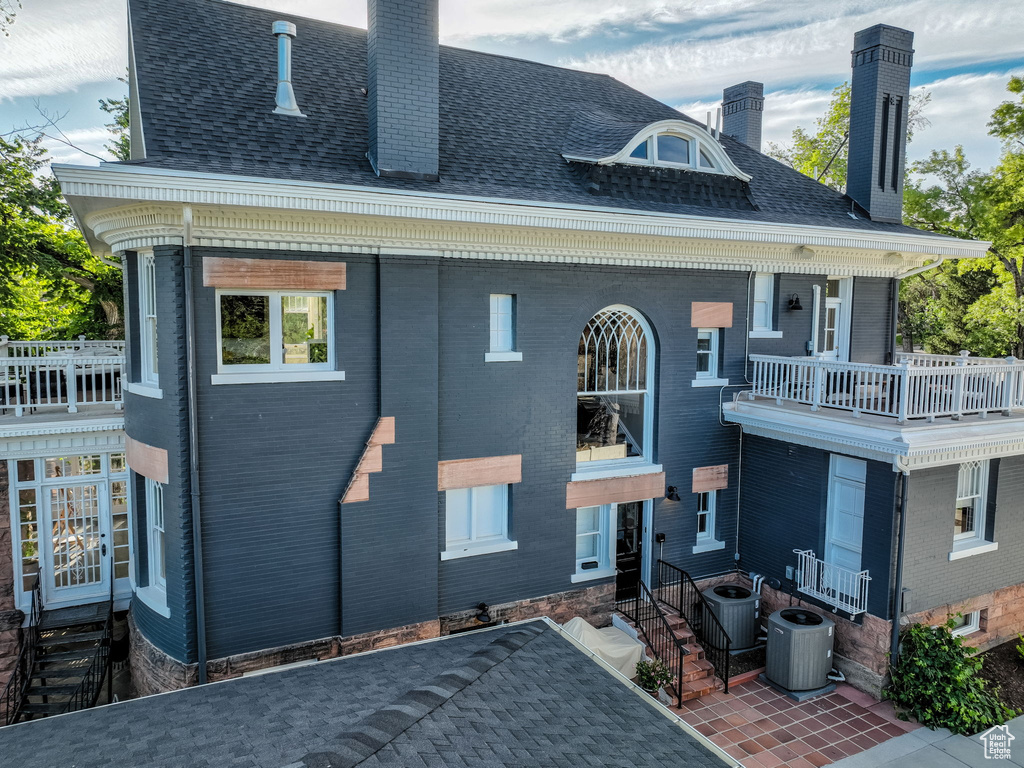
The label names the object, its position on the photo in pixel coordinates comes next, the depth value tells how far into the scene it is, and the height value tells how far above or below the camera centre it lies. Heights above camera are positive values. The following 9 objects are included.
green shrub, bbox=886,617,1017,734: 10.34 -5.71
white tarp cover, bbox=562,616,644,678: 10.50 -5.19
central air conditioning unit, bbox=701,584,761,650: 12.37 -5.40
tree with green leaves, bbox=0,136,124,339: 16.12 +1.24
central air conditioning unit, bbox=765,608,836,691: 11.15 -5.48
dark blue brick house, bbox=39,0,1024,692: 9.63 -0.88
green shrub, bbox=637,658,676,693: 10.88 -5.77
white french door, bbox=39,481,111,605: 11.77 -4.09
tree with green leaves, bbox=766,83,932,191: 30.58 +8.49
